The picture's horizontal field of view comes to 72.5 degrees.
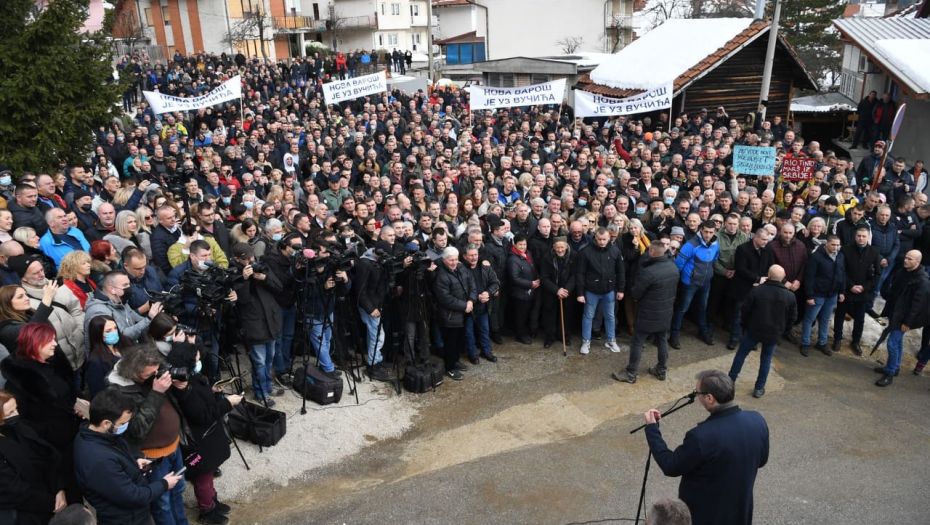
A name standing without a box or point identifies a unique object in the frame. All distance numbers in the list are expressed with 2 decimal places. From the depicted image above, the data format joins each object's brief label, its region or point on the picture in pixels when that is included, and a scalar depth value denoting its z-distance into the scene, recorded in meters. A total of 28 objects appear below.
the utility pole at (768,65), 15.78
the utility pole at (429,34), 26.09
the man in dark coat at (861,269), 8.60
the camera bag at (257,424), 6.11
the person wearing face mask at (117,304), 5.35
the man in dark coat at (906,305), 7.63
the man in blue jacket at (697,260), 8.62
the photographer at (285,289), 6.87
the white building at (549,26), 45.81
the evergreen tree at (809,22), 35.94
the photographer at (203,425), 4.50
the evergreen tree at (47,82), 9.78
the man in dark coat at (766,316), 7.20
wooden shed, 18.81
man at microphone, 3.88
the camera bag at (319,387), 6.96
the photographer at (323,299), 6.89
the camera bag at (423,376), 7.47
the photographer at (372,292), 7.41
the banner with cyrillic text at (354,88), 16.50
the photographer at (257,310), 6.38
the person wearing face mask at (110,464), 3.74
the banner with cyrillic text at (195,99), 13.96
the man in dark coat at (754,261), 8.53
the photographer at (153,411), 4.15
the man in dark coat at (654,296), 7.61
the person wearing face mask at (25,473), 3.67
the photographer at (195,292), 6.06
